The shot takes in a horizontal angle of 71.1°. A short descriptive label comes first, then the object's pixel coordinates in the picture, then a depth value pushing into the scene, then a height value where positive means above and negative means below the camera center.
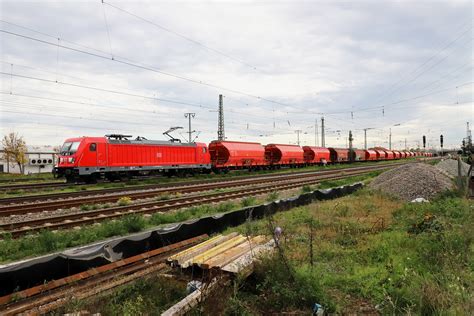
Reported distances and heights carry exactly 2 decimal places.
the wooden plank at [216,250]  5.60 -1.79
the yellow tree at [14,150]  52.62 +1.23
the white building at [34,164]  61.91 -1.29
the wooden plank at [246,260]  5.14 -1.77
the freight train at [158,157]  21.97 -0.28
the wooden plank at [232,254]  5.34 -1.78
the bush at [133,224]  9.70 -2.03
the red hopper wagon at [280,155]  41.19 -0.34
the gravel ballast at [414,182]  13.83 -1.52
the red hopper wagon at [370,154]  64.12 -0.76
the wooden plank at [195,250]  5.73 -1.80
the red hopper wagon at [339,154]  54.84 -0.55
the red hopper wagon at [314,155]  48.10 -0.50
